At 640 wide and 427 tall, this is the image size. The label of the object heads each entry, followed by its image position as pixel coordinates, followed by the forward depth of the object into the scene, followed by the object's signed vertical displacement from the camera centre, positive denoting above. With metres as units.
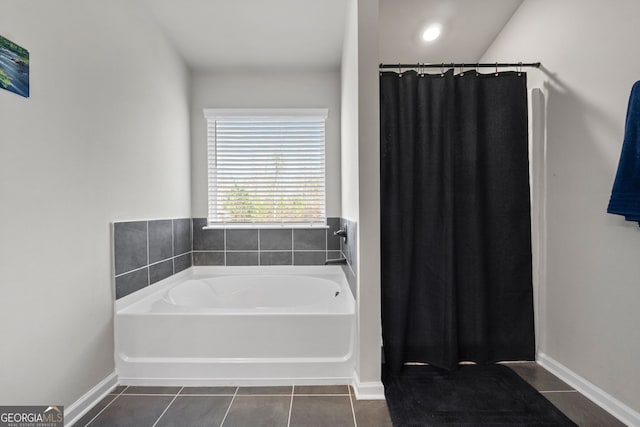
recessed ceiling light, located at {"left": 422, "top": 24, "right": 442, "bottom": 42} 2.33 +1.40
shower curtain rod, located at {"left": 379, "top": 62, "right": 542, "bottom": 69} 1.87 +0.91
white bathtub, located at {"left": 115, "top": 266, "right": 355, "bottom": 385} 1.82 -0.80
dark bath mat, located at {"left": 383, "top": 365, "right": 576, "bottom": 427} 1.50 -1.01
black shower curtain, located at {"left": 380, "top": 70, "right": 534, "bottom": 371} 1.86 -0.04
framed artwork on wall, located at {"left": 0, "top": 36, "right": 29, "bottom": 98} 1.21 +0.61
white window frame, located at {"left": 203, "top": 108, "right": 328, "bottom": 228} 2.96 +0.78
